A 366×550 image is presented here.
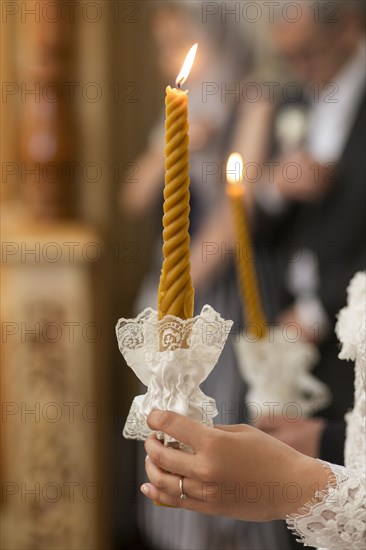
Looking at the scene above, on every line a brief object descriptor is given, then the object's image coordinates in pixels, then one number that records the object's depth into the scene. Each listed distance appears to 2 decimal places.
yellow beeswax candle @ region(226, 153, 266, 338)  1.56
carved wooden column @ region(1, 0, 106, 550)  3.58
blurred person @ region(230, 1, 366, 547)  2.85
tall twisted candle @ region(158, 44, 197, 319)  1.27
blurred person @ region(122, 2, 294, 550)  3.68
